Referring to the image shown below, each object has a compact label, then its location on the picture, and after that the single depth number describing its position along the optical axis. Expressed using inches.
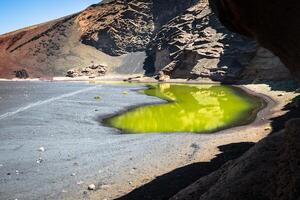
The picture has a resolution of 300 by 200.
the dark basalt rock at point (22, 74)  3061.7
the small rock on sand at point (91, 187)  348.9
